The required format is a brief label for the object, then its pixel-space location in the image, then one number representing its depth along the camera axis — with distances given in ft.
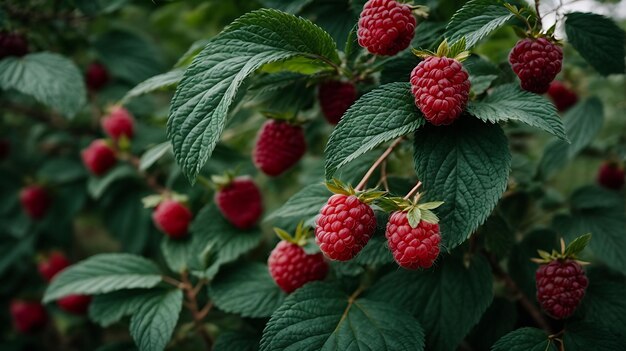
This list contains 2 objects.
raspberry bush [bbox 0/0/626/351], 1.26
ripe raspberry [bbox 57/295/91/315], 2.02
